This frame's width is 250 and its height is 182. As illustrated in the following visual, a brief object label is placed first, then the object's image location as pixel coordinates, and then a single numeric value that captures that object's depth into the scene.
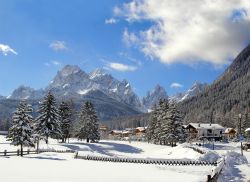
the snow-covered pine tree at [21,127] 38.31
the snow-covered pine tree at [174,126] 62.01
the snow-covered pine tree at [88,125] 63.99
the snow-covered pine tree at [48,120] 54.65
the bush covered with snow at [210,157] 34.35
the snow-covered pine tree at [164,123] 62.61
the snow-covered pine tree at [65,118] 62.19
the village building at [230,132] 105.11
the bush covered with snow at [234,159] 33.14
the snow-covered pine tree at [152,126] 75.02
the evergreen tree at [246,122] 82.98
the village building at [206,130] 99.05
